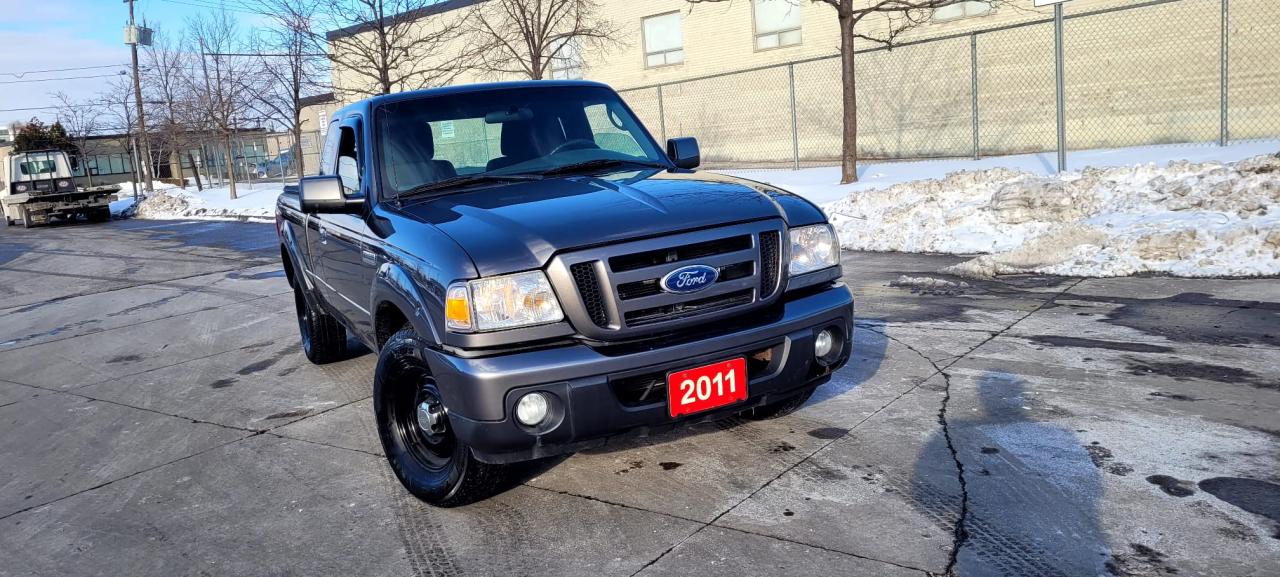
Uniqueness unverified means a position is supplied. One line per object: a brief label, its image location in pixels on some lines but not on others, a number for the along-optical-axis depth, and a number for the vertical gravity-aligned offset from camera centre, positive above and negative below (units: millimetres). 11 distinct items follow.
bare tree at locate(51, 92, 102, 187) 47575 +3884
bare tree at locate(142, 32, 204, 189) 36250 +3762
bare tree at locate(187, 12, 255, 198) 32750 +3503
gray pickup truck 3525 -486
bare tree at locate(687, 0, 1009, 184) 15047 +1186
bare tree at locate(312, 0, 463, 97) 20859 +3467
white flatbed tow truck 30188 +430
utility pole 36312 +5786
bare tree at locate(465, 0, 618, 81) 26000 +3999
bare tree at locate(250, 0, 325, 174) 24203 +3413
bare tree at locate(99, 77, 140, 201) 40656 +3613
